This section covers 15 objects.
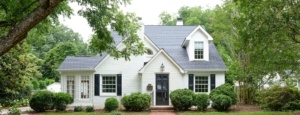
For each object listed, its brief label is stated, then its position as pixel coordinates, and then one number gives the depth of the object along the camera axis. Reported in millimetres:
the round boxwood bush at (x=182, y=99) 20750
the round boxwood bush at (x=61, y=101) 21328
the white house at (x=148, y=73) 22781
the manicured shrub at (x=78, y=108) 21438
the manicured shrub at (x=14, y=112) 16209
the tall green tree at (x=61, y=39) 58719
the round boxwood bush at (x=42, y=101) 20969
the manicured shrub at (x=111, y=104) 20781
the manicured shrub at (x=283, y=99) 20359
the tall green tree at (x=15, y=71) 21750
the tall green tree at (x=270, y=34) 13048
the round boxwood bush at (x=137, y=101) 20578
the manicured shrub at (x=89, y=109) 20969
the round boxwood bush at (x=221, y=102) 20336
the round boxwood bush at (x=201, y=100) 20781
